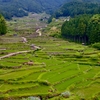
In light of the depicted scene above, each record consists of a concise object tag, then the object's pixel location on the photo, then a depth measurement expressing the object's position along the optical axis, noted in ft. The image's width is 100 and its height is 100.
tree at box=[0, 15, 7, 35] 330.36
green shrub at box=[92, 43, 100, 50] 242.11
